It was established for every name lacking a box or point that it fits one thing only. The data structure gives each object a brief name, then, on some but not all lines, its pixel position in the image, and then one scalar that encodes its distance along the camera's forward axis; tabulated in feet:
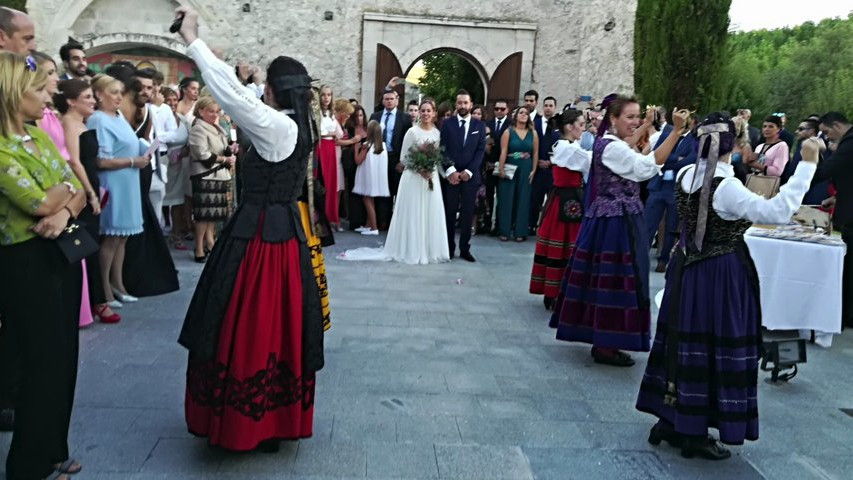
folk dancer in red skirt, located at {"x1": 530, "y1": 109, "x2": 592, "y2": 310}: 20.75
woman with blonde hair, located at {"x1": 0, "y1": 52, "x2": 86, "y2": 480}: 8.70
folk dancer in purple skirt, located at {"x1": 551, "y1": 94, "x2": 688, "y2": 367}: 15.79
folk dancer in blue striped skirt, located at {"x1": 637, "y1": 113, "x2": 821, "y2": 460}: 11.34
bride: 27.48
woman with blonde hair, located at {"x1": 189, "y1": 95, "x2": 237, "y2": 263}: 23.93
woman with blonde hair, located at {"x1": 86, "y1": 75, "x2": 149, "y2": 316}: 17.79
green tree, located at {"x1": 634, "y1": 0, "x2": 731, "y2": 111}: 44.96
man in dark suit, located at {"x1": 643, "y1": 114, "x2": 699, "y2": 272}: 28.22
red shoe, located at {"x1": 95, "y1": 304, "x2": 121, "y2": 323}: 17.61
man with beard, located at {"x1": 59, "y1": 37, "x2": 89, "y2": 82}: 19.87
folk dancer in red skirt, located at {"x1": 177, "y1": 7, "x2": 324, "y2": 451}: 10.17
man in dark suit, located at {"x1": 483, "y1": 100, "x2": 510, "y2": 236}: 33.94
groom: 28.27
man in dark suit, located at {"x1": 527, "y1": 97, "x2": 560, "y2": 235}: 33.55
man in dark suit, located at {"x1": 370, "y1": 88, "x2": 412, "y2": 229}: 34.27
